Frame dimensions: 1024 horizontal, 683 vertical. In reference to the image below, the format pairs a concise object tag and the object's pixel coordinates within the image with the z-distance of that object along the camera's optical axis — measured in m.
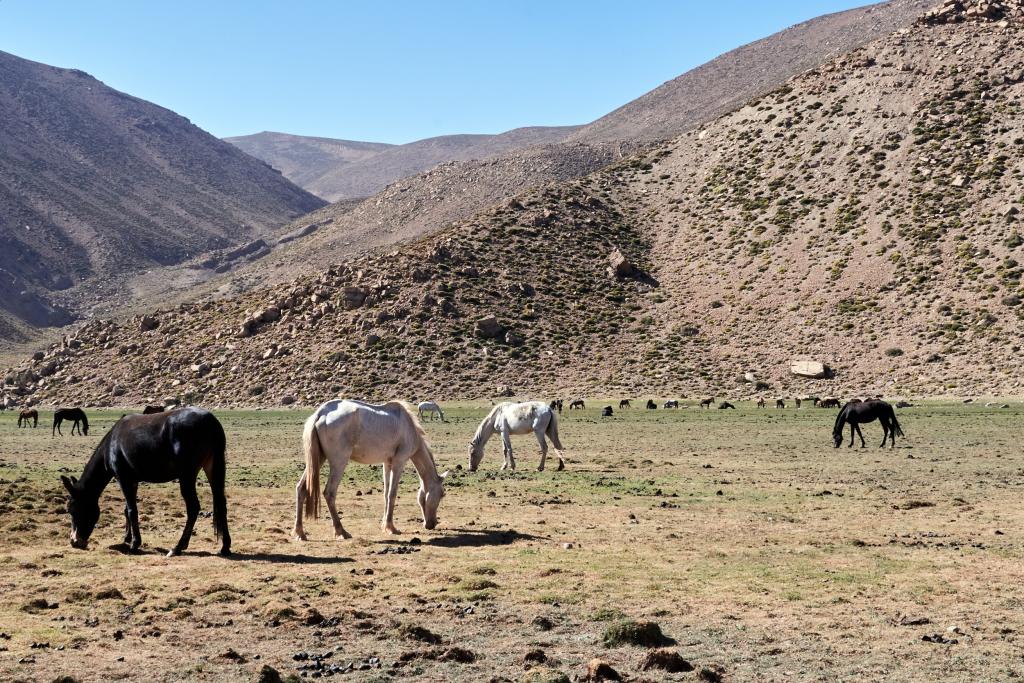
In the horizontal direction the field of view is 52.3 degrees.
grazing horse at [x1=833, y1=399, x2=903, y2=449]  38.34
